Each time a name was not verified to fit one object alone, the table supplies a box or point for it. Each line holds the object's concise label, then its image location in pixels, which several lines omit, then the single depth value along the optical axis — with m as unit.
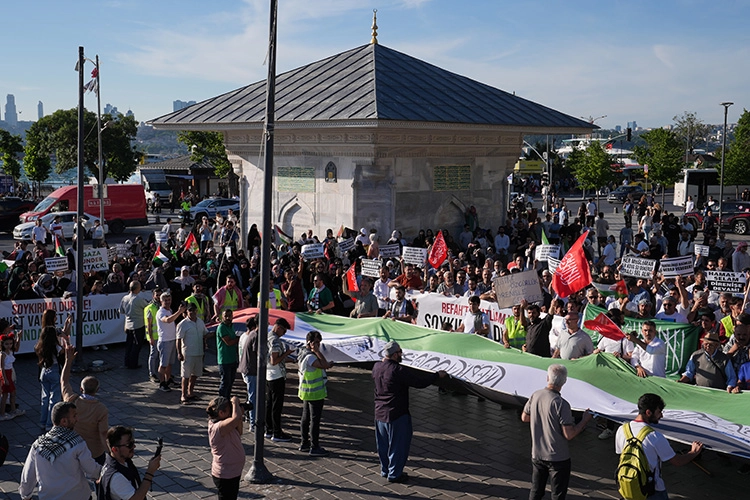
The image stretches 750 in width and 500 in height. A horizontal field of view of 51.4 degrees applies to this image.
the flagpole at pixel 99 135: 28.52
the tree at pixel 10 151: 64.00
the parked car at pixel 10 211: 40.47
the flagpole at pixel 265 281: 9.57
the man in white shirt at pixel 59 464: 6.76
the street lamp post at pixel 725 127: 38.89
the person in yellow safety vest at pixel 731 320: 11.59
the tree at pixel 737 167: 51.81
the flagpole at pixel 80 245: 14.69
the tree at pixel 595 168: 52.56
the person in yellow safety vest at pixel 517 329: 11.87
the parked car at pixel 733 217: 38.31
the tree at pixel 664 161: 53.66
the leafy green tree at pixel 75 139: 61.47
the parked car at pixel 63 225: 35.44
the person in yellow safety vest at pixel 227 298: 14.74
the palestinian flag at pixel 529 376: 7.99
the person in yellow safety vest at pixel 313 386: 10.23
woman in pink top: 7.87
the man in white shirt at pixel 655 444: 6.98
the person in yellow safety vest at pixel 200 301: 13.81
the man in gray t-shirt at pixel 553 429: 7.77
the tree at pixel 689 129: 91.56
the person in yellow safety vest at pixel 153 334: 13.76
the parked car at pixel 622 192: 63.13
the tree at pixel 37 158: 62.66
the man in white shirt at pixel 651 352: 10.18
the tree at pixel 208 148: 56.97
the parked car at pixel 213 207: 44.28
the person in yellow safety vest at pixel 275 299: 15.36
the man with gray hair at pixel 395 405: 9.30
